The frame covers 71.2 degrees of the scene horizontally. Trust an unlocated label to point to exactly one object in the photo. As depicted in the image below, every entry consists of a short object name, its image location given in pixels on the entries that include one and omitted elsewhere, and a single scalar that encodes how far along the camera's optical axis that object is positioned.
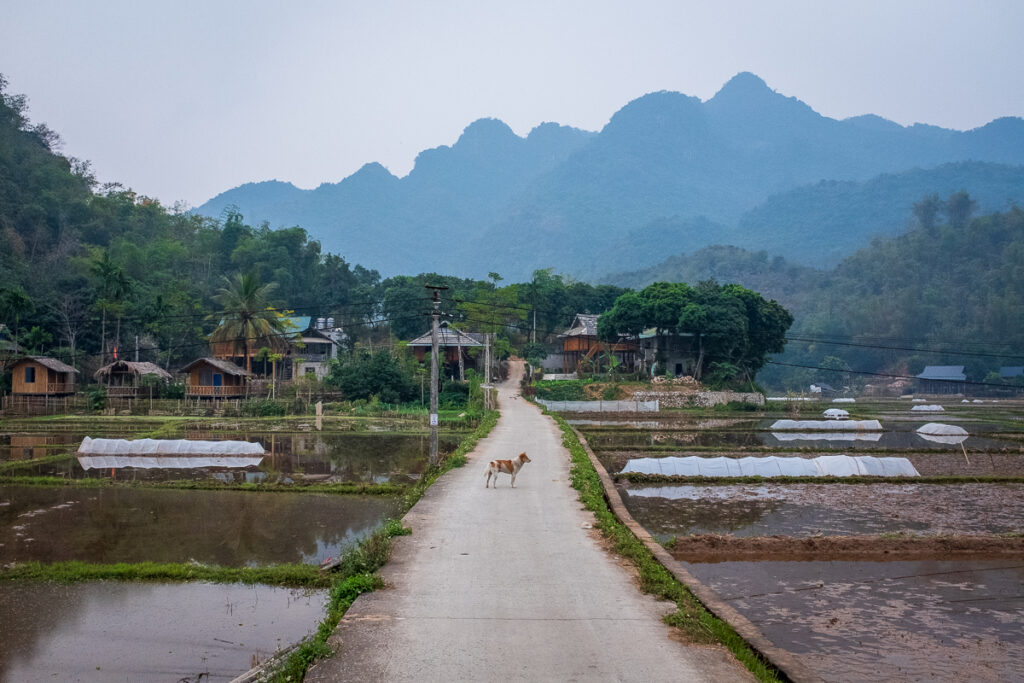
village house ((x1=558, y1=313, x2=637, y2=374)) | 55.91
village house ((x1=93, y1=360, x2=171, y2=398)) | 39.25
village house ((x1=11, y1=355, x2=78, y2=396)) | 38.94
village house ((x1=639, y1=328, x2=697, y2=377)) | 51.15
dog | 14.64
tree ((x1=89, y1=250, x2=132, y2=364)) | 45.12
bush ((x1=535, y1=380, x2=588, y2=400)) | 43.53
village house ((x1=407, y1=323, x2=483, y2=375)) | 52.44
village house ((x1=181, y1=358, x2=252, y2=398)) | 40.50
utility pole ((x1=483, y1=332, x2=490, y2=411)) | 35.77
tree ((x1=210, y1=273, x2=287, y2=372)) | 45.59
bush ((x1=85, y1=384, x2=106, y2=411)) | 36.50
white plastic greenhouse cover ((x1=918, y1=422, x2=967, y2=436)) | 30.30
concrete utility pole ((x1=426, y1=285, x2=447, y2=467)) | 17.98
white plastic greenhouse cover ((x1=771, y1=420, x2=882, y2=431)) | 32.00
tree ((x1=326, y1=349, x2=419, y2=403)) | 39.22
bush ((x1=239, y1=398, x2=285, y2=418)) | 35.77
